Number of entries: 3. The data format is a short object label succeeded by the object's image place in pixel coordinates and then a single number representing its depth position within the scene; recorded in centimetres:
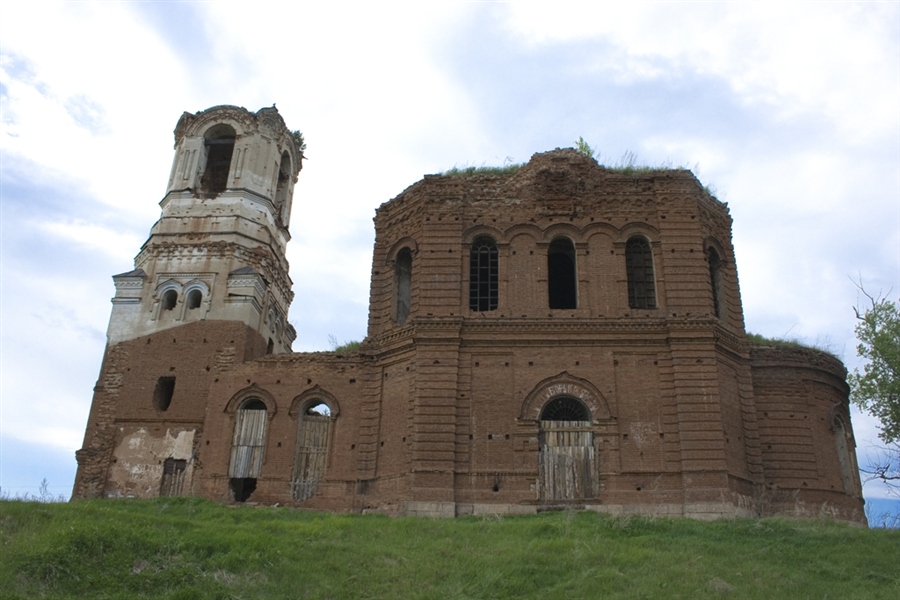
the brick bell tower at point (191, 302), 2255
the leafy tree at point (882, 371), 1752
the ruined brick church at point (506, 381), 1902
